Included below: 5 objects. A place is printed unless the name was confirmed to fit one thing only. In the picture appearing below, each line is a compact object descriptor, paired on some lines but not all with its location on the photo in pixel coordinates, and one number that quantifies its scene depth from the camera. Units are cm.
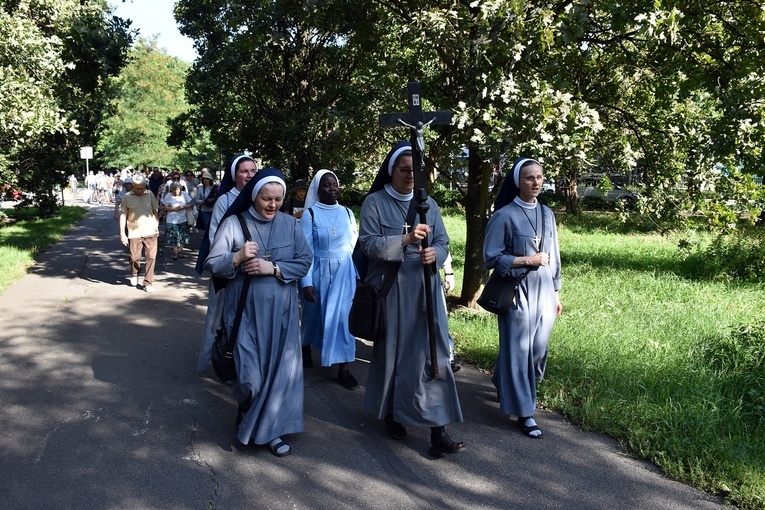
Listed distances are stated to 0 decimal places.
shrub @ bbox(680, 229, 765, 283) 1058
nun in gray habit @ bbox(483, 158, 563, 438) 508
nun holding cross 464
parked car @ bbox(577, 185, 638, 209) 2765
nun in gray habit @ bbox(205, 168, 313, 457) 459
